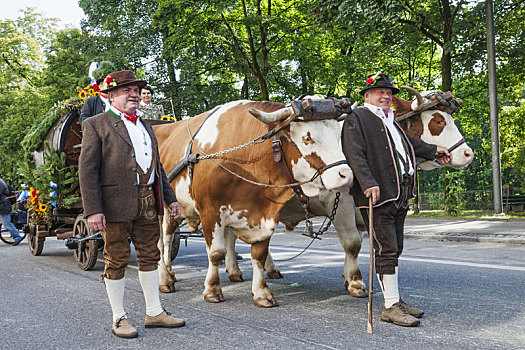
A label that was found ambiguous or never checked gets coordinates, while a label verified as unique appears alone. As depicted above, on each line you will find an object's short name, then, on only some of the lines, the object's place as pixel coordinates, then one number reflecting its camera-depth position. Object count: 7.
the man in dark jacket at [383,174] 4.55
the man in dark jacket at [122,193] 4.32
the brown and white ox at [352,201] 5.61
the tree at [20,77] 28.47
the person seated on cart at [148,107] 8.00
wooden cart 8.15
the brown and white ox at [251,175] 4.97
